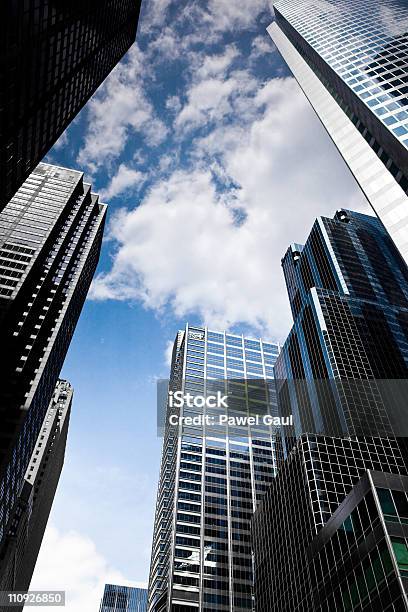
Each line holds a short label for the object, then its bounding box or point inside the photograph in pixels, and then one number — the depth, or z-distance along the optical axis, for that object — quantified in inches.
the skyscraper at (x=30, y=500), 5526.6
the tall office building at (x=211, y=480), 4569.4
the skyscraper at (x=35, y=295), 3597.4
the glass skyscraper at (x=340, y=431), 1921.8
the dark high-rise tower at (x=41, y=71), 2180.1
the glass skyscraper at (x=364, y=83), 2301.9
